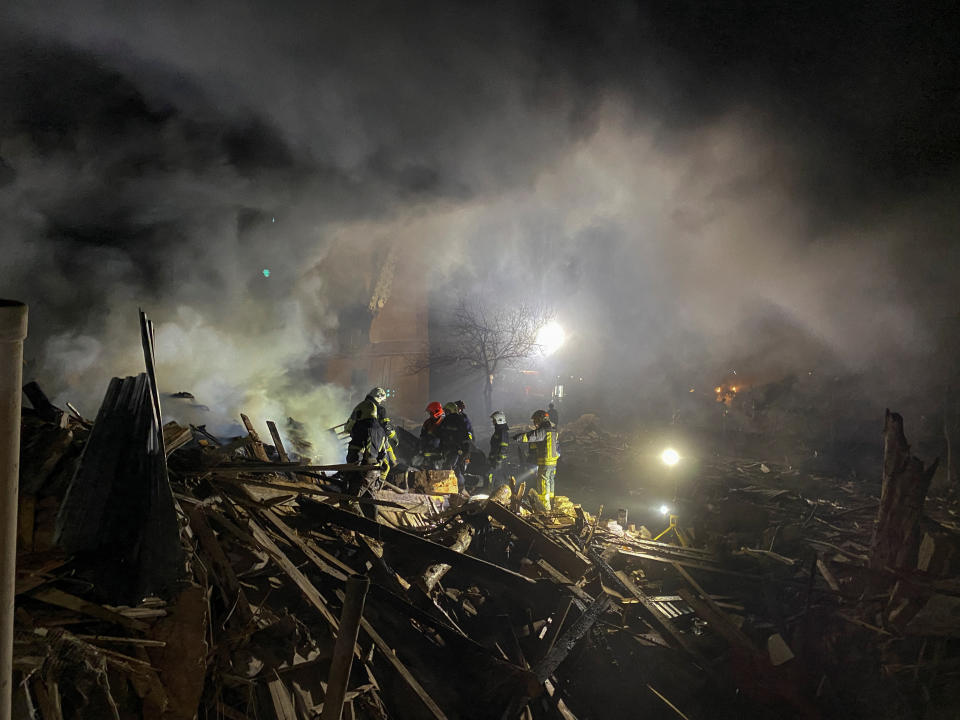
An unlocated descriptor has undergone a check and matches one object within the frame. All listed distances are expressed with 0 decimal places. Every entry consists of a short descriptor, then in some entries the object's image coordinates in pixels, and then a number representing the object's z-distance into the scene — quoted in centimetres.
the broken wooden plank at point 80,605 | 236
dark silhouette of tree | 2207
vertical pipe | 132
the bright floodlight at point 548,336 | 2331
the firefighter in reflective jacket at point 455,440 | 941
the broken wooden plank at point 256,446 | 562
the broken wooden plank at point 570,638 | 395
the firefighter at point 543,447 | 876
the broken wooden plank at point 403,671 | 316
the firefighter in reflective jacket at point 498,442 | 956
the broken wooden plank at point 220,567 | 295
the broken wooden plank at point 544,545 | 558
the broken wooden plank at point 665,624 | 460
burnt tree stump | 559
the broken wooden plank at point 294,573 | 322
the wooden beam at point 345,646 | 219
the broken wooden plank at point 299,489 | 395
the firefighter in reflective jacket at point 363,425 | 788
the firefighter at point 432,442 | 955
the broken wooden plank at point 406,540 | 450
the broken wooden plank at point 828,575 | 589
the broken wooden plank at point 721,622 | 467
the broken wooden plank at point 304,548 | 373
